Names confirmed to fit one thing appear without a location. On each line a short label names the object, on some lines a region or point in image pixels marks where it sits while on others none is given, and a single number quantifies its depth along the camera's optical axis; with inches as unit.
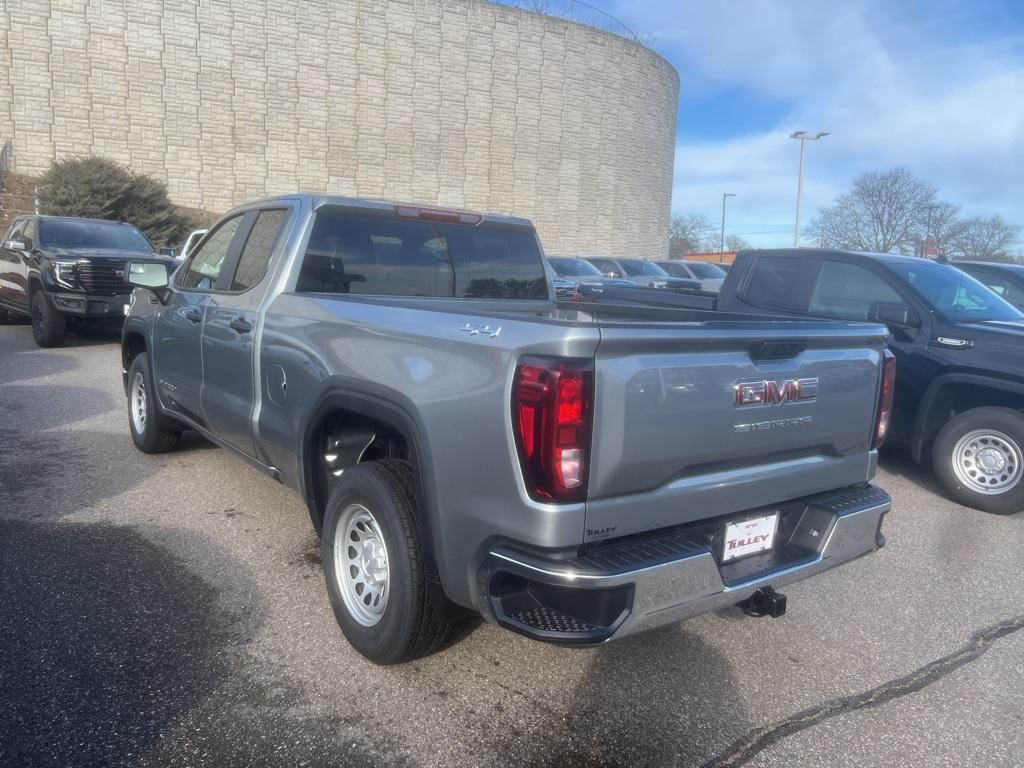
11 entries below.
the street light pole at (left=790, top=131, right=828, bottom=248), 1167.4
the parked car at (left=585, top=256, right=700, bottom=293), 772.0
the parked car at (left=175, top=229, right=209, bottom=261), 525.7
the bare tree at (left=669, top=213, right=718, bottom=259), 2876.5
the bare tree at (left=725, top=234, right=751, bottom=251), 2953.7
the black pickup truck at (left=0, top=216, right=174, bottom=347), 434.0
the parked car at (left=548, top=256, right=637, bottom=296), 731.5
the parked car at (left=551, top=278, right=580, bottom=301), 538.0
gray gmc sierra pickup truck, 99.0
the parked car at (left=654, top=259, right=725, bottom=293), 887.7
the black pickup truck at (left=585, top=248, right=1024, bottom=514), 225.6
